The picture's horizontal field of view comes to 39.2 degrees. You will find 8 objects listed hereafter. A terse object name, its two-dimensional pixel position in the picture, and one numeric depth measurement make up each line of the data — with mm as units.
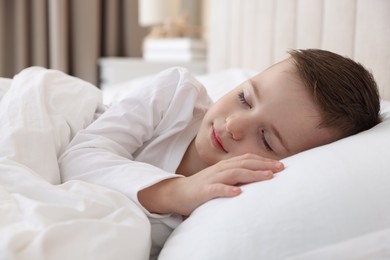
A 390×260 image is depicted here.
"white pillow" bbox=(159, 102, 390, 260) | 680
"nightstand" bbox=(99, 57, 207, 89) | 3014
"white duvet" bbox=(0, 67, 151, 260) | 662
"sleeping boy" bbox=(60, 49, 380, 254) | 865
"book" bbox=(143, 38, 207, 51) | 3152
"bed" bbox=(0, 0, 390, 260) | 676
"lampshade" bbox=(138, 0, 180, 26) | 3357
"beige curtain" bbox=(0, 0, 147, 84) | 3072
